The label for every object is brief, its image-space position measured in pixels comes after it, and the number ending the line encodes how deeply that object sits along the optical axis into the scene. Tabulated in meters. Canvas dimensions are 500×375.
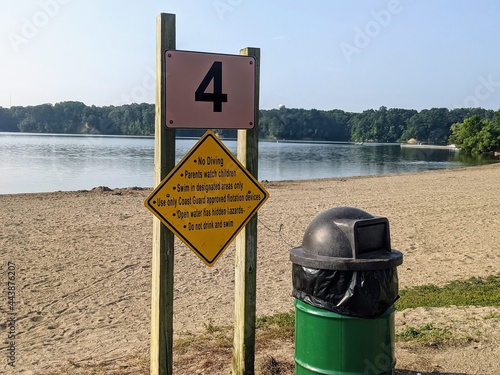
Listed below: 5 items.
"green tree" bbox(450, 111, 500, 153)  73.00
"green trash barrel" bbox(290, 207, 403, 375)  3.21
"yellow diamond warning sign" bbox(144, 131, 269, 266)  3.50
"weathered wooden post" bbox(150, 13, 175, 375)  3.41
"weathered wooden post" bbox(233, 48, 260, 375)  3.93
